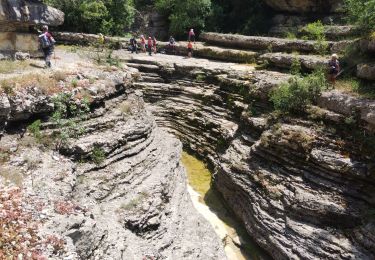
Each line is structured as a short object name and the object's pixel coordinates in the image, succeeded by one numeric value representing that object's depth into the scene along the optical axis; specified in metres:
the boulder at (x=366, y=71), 15.27
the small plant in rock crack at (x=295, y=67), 19.72
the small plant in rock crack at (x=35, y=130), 13.10
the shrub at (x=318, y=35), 21.38
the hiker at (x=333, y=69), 16.47
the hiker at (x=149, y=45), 27.59
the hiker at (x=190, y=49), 27.33
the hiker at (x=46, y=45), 16.25
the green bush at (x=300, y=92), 16.45
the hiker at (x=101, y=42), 25.14
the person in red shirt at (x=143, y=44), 28.27
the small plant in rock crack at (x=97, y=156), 13.94
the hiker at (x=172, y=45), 28.33
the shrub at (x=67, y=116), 13.55
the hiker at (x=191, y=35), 28.16
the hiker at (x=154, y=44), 28.31
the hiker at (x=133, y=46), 27.86
